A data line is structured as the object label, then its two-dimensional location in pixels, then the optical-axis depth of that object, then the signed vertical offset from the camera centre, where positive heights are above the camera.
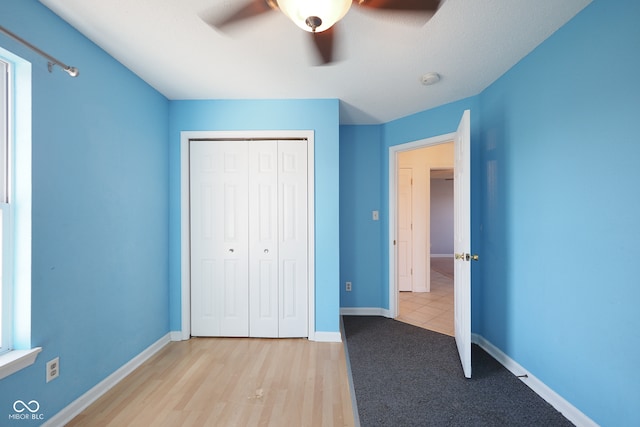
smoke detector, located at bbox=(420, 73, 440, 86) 2.10 +1.15
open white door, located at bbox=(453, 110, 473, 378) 1.97 -0.25
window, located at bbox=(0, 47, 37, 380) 1.34 +0.06
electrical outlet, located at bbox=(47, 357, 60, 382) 1.46 -0.87
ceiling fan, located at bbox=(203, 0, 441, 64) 1.05 +1.09
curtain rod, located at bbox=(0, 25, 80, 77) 1.18 +0.84
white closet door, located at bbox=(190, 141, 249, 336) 2.64 -0.21
